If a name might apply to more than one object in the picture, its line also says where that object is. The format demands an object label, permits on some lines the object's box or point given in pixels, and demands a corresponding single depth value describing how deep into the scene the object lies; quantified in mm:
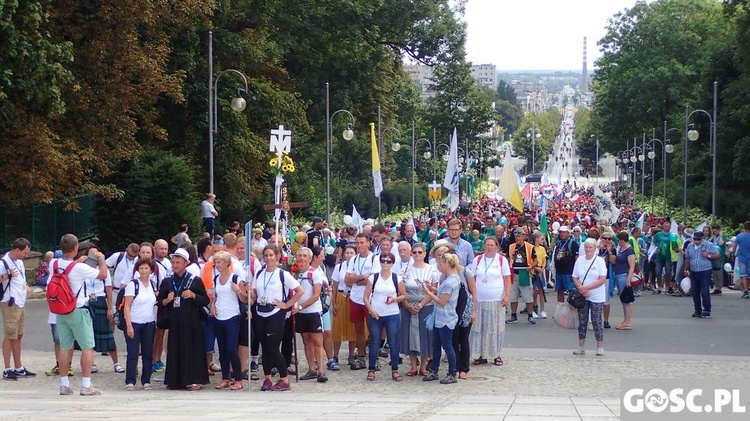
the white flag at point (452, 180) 38656
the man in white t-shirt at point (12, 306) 14500
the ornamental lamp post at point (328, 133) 40803
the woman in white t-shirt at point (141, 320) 13742
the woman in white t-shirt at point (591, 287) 16281
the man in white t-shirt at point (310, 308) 13914
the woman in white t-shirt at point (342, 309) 15570
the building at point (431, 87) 98062
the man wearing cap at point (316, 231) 20531
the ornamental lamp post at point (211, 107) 29547
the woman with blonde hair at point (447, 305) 14117
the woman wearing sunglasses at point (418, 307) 14484
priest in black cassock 13578
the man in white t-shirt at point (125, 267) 15008
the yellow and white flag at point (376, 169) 31984
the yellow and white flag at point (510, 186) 30622
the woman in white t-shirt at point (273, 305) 13477
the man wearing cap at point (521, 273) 20281
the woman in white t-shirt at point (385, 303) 14414
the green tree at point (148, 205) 31859
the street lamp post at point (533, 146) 189250
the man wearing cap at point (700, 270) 21109
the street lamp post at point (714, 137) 45250
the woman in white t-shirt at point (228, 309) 13648
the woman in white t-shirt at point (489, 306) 15492
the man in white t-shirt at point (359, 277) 15172
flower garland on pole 23500
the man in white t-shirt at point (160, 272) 14555
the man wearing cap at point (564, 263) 20703
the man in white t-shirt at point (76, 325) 12992
